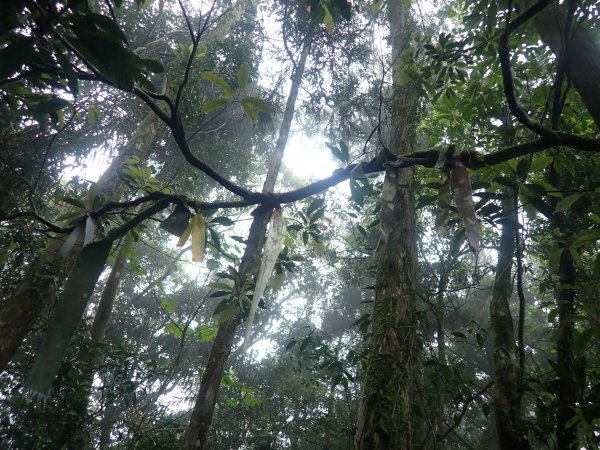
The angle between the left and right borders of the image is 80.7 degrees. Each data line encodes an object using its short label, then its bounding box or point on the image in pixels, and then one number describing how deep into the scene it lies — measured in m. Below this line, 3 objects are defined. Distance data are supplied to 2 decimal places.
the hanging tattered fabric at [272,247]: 1.07
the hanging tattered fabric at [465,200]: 0.81
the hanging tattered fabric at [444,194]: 0.93
